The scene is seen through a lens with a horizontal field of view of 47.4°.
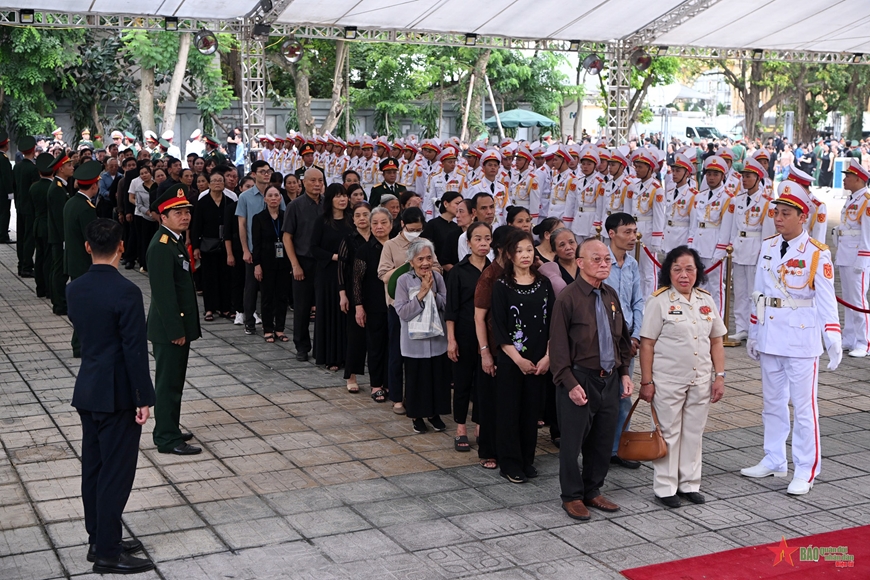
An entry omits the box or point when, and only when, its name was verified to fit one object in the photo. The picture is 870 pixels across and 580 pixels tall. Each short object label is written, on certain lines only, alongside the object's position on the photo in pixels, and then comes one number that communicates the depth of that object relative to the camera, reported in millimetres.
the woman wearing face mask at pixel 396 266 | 7574
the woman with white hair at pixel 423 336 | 7012
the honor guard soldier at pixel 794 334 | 6035
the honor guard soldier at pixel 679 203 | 11602
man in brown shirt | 5512
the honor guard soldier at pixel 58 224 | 11438
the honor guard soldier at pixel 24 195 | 14500
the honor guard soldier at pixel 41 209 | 12648
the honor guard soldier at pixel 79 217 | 9289
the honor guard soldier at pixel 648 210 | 12258
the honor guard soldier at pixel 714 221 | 10805
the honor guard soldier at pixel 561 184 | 13938
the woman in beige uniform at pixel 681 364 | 5676
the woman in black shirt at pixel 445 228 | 8344
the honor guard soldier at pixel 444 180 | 14141
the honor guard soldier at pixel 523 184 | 14703
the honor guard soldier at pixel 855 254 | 9914
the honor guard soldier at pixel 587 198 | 13250
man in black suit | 4836
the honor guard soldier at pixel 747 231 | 10375
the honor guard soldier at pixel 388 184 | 11586
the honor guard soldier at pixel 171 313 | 6516
